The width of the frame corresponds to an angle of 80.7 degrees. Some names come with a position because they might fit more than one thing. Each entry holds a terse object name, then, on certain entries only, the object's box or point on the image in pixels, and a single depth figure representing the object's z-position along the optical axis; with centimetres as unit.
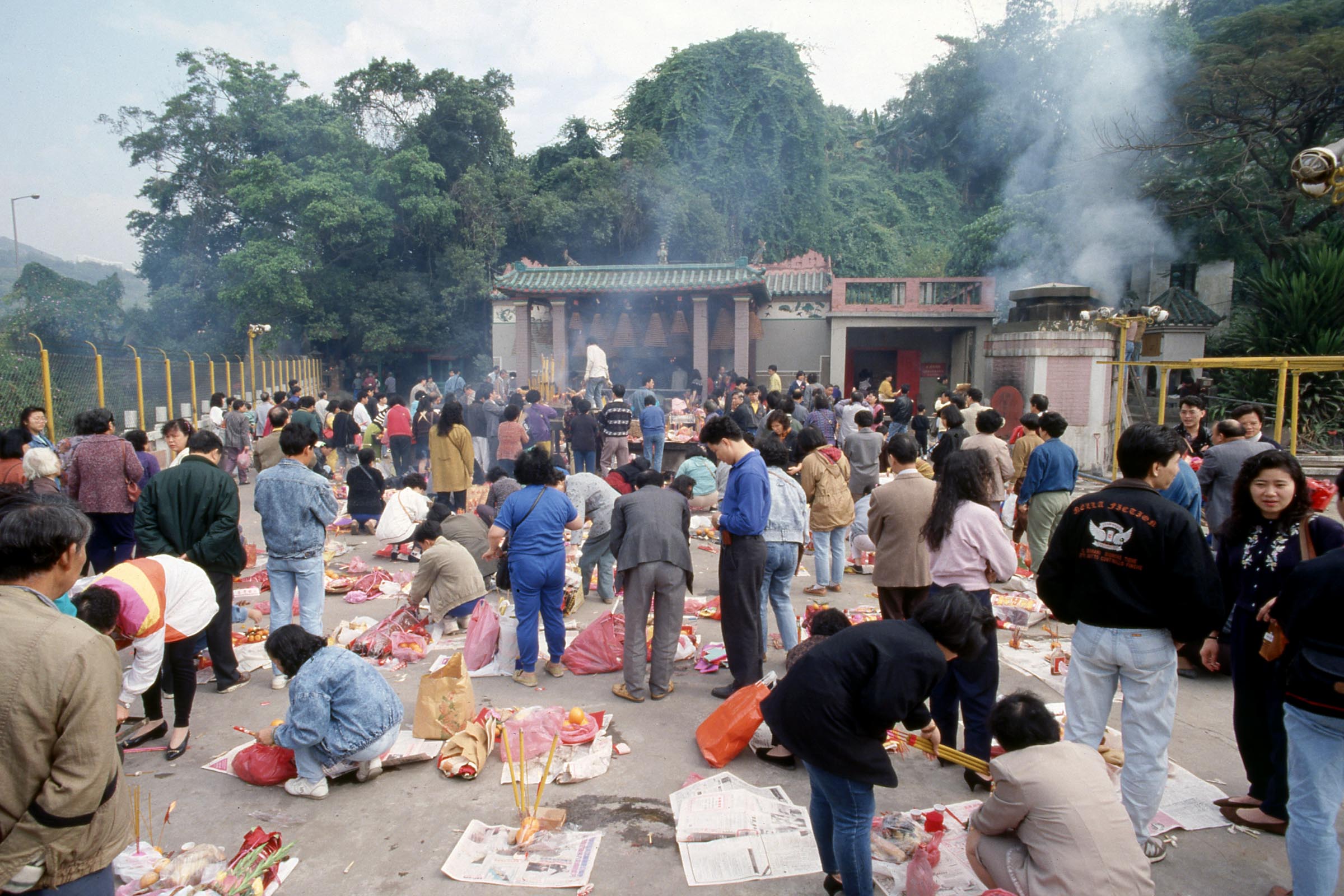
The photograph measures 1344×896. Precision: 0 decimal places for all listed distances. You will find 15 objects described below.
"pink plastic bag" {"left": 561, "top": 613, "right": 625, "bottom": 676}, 530
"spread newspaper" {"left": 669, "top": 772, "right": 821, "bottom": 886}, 315
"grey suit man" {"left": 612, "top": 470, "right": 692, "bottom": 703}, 466
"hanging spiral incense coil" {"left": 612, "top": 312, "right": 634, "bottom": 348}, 2031
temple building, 1894
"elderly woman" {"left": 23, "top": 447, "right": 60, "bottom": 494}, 571
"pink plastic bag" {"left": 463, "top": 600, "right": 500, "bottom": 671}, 532
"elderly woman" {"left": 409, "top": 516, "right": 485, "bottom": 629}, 597
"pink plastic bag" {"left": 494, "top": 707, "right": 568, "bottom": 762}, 416
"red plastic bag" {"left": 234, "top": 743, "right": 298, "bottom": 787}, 382
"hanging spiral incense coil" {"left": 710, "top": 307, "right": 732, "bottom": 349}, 1964
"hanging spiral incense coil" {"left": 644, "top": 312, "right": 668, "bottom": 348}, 2031
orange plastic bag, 398
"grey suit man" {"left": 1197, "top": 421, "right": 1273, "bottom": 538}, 531
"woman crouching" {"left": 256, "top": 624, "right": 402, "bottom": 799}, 366
